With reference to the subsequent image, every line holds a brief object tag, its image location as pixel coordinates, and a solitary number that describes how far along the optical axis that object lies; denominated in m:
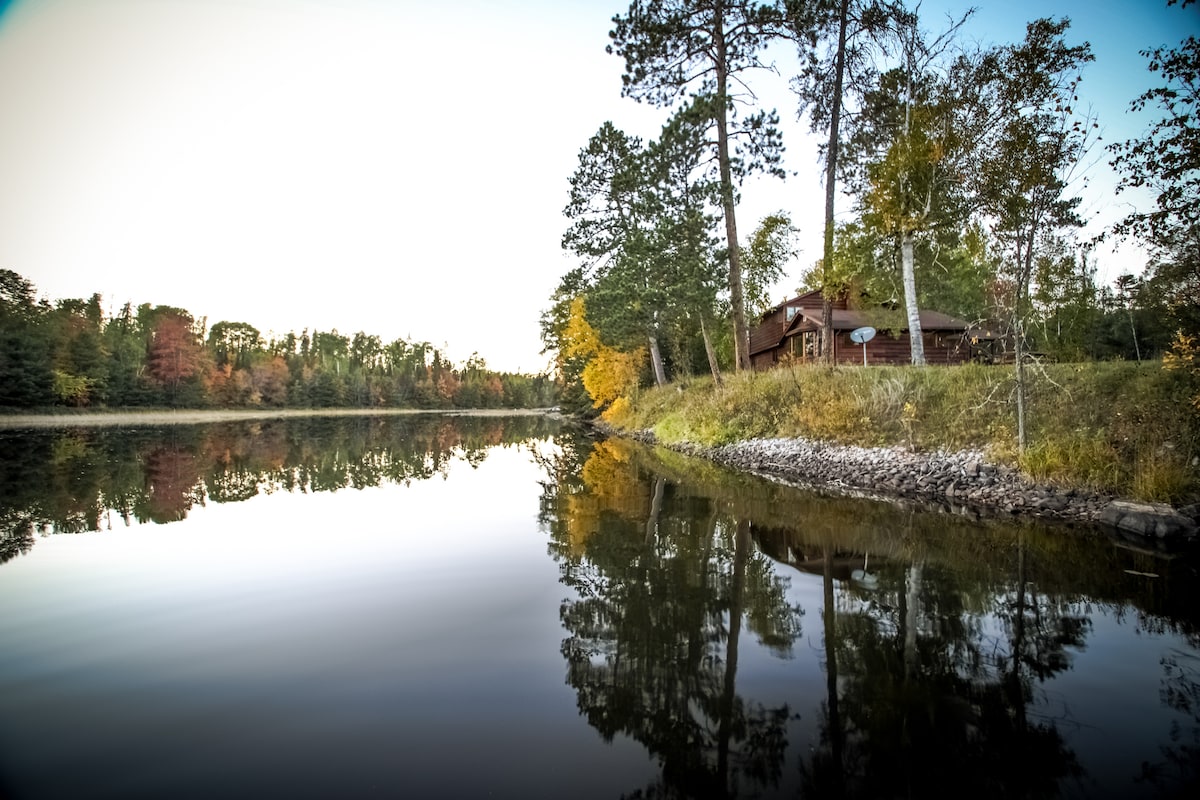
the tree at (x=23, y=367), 43.06
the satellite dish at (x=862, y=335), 31.74
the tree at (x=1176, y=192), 8.14
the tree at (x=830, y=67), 18.12
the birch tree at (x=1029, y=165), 10.09
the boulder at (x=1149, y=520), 7.82
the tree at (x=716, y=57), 18.08
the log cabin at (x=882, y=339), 33.38
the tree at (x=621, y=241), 25.69
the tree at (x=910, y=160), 18.48
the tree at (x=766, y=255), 39.78
